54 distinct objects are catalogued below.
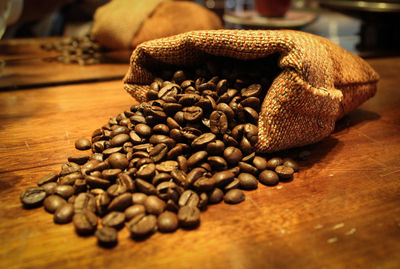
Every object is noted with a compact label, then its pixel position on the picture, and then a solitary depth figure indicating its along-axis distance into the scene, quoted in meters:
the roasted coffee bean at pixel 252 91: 0.15
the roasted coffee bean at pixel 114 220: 0.12
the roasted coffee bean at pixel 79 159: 0.15
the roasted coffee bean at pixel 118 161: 0.14
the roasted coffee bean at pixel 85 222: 0.11
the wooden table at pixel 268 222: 0.10
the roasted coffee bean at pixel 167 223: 0.11
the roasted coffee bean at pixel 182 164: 0.14
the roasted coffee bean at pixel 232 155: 0.14
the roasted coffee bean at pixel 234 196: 0.13
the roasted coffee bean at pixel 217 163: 0.14
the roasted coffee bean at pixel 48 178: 0.14
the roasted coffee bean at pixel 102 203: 0.12
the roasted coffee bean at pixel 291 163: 0.15
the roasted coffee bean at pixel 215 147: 0.14
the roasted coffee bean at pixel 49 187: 0.13
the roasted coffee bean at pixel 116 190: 0.13
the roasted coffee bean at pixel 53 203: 0.13
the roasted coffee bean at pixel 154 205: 0.12
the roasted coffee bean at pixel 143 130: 0.15
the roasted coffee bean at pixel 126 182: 0.13
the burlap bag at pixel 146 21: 0.30
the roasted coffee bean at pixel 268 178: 0.14
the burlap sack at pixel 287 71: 0.14
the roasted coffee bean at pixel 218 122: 0.14
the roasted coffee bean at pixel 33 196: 0.13
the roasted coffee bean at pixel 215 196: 0.13
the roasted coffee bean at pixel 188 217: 0.12
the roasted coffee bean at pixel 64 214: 0.12
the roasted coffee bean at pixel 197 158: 0.14
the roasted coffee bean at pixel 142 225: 0.11
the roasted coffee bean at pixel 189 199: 0.12
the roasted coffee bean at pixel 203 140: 0.14
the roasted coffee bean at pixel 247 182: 0.14
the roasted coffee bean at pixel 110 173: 0.14
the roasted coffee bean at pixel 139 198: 0.13
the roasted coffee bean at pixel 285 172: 0.14
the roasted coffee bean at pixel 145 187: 0.13
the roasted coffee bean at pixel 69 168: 0.14
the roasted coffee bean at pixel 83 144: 0.17
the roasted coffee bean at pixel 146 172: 0.13
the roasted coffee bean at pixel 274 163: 0.15
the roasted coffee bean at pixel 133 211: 0.12
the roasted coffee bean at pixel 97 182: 0.13
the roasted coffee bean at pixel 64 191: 0.13
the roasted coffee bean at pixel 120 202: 0.12
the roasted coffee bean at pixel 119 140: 0.15
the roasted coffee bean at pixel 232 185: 0.13
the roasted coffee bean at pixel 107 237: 0.11
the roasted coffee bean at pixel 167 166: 0.14
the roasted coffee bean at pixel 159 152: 0.14
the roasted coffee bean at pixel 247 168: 0.14
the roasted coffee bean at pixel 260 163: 0.14
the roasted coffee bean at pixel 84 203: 0.12
